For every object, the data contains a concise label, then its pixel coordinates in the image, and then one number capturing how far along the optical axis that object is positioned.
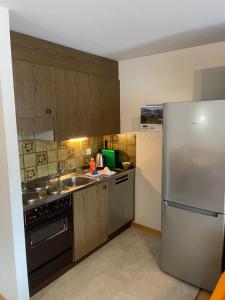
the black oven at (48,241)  2.06
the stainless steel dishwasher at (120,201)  2.95
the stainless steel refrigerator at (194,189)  1.94
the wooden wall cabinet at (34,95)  2.06
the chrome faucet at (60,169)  2.84
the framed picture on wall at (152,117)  2.95
